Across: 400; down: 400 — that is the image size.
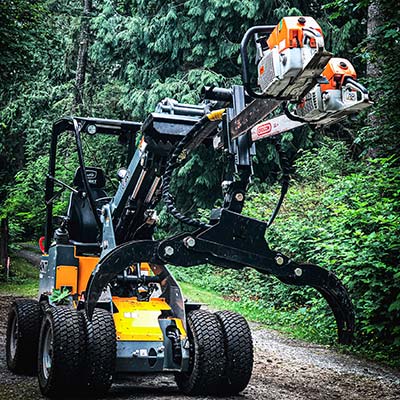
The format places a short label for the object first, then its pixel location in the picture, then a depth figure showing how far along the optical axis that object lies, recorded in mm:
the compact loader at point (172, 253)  4270
